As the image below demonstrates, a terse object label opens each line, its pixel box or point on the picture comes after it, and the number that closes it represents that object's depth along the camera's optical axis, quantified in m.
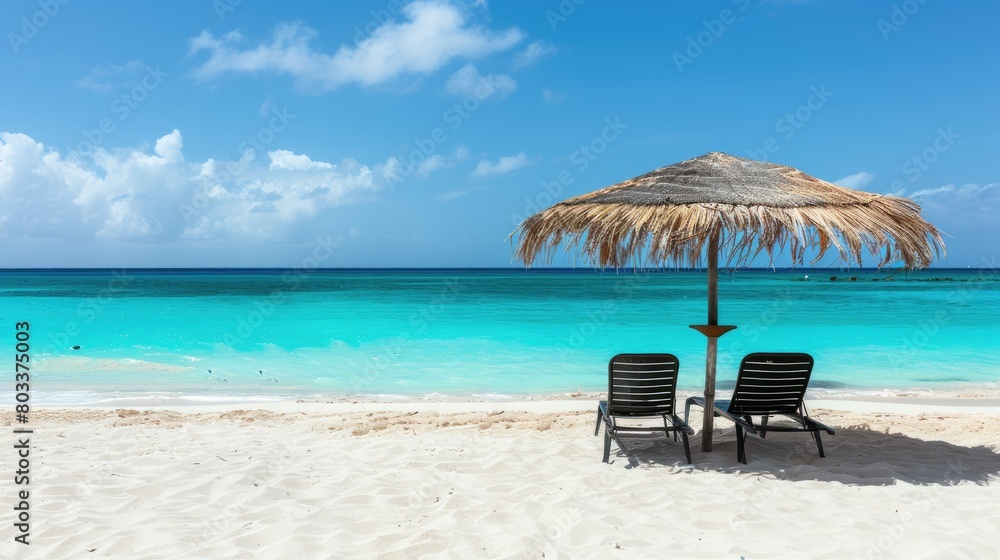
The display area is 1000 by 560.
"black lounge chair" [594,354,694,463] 4.62
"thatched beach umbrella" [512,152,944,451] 3.97
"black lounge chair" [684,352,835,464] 4.54
